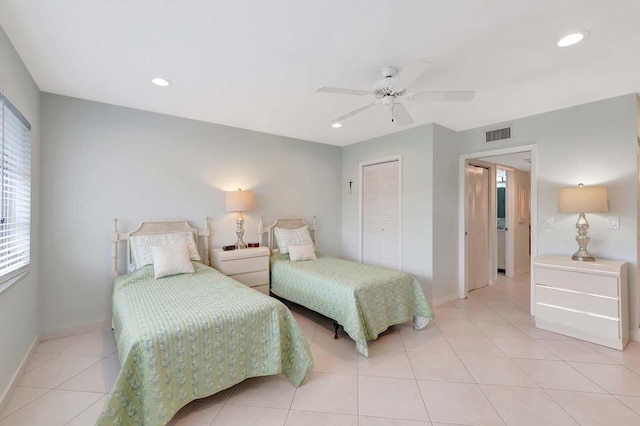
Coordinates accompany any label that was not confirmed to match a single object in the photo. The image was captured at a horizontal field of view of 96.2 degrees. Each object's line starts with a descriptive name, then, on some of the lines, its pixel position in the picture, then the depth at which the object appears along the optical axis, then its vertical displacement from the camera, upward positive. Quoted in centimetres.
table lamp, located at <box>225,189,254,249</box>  364 +16
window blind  195 +18
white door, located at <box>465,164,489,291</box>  429 -19
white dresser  258 -81
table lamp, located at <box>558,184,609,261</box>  274 +10
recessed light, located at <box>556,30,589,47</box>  181 +114
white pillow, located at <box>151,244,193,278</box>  283 -46
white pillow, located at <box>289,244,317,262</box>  382 -52
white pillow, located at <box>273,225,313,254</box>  402 -33
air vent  358 +102
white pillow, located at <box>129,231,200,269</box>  297 -31
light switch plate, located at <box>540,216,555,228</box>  325 -9
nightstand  342 -62
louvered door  412 +1
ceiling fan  193 +93
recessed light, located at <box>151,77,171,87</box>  247 +117
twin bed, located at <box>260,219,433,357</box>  263 -81
